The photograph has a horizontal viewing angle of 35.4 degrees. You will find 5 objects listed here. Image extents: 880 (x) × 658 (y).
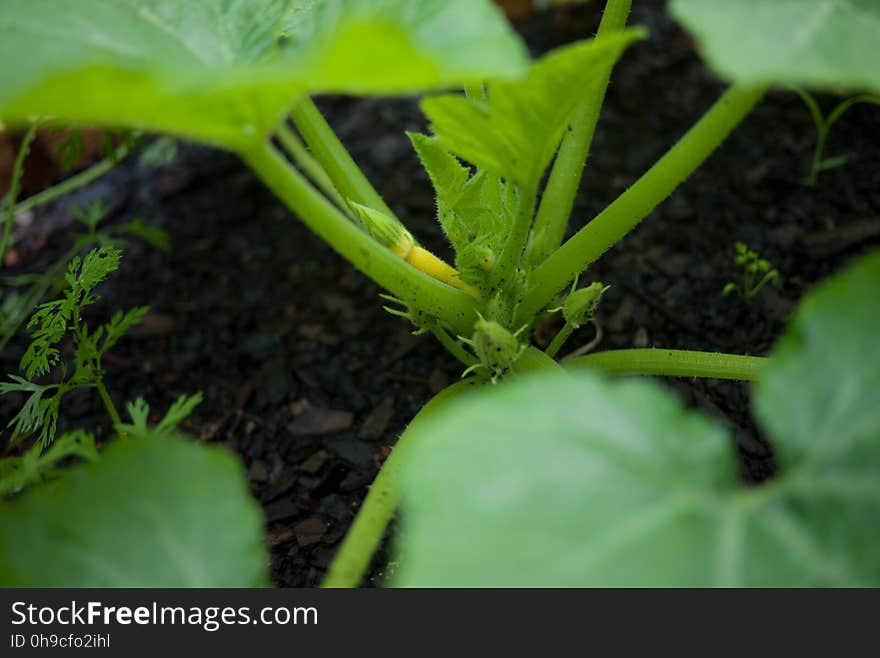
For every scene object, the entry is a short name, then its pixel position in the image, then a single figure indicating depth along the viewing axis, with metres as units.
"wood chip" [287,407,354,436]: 0.72
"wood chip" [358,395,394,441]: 0.71
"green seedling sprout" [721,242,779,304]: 0.73
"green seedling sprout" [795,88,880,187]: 0.79
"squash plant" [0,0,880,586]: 0.44
